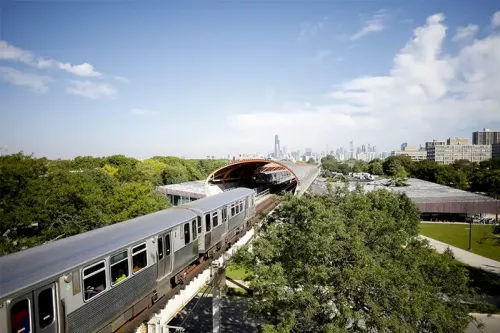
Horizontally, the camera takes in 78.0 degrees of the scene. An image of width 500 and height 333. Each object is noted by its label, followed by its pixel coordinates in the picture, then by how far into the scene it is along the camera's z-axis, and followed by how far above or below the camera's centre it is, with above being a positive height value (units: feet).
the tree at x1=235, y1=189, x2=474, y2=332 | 32.01 -14.42
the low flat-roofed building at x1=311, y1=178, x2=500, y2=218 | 143.84 -23.84
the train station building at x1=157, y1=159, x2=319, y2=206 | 136.87 -12.32
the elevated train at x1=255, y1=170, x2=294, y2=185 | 179.75 -12.97
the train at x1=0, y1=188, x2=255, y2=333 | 21.13 -9.85
